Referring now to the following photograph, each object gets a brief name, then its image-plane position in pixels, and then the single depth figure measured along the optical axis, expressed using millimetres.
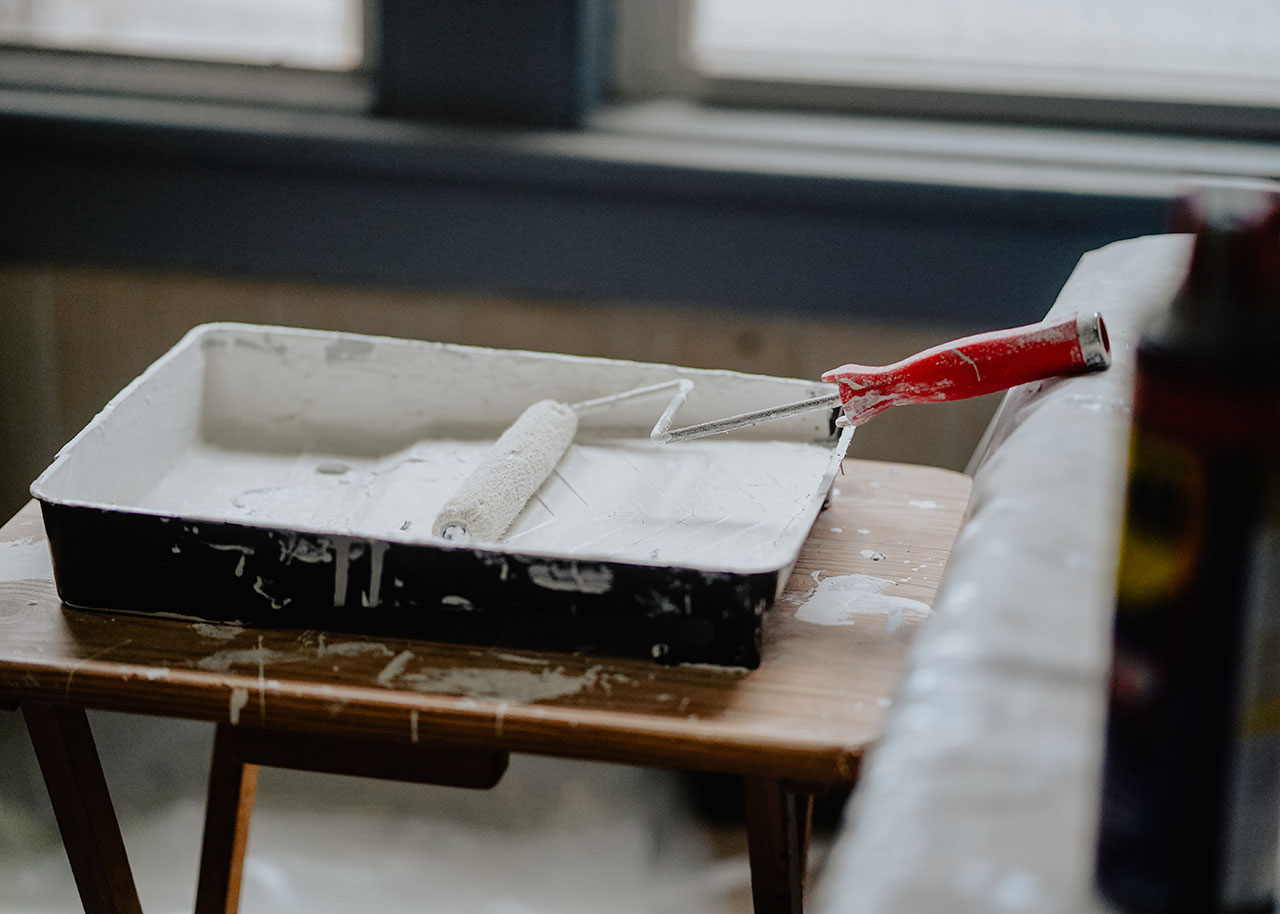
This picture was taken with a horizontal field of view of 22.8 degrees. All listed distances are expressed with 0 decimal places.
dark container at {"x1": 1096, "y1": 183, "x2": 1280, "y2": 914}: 906
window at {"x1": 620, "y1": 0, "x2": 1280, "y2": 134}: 1851
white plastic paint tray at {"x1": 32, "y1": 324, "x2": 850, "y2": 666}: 1269
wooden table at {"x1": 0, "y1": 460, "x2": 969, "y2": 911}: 1244
